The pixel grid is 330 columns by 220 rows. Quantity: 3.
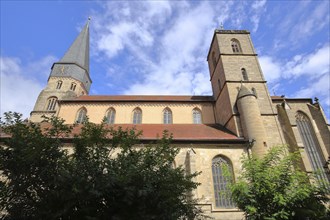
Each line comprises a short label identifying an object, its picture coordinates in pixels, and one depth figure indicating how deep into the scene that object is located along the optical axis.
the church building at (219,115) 14.66
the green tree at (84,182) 6.09
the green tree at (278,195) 8.83
